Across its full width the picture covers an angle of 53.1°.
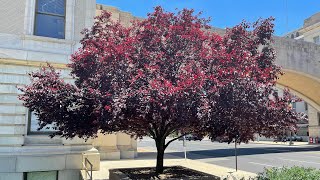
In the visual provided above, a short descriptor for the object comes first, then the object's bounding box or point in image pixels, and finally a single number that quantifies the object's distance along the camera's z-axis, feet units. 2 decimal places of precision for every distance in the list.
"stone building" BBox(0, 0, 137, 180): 35.94
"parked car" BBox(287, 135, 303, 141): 184.32
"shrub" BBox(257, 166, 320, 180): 24.11
